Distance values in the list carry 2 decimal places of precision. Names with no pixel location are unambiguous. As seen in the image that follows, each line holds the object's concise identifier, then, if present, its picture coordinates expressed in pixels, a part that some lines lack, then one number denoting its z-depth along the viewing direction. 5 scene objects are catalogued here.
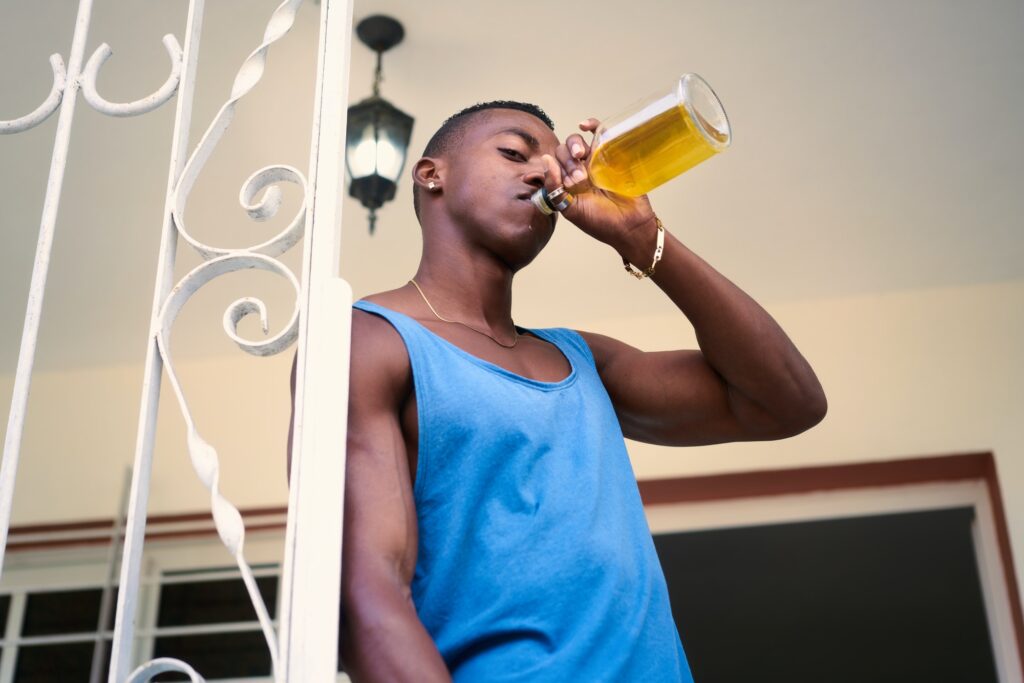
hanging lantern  2.52
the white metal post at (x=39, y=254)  1.00
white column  0.85
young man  0.96
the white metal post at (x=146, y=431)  0.92
